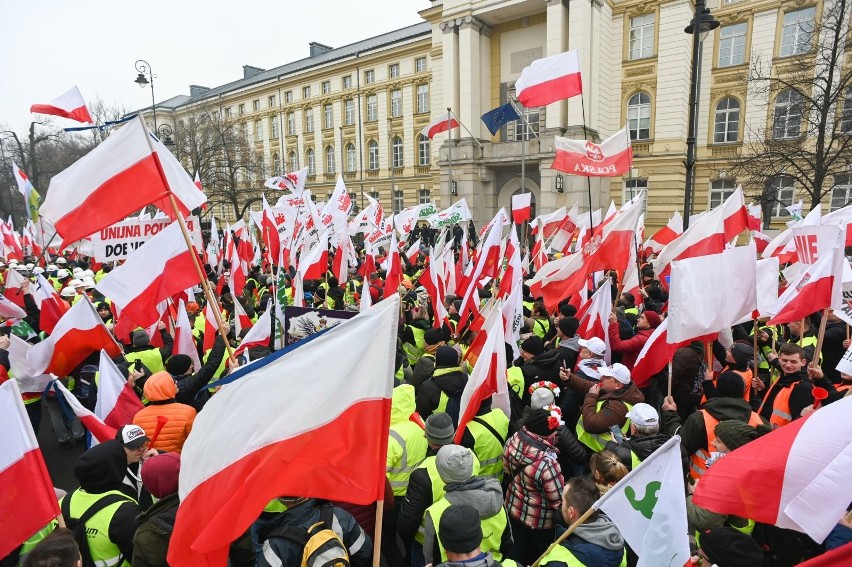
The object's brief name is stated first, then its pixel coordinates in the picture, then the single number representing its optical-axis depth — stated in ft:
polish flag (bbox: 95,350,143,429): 14.26
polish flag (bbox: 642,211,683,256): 40.16
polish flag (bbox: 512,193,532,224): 45.81
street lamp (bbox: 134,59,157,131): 57.72
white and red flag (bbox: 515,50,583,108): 33.24
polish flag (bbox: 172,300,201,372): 19.56
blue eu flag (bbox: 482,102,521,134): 46.26
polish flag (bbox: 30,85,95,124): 21.12
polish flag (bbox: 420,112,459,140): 59.88
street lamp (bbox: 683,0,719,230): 29.68
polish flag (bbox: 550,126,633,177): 31.60
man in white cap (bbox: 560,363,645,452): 12.51
